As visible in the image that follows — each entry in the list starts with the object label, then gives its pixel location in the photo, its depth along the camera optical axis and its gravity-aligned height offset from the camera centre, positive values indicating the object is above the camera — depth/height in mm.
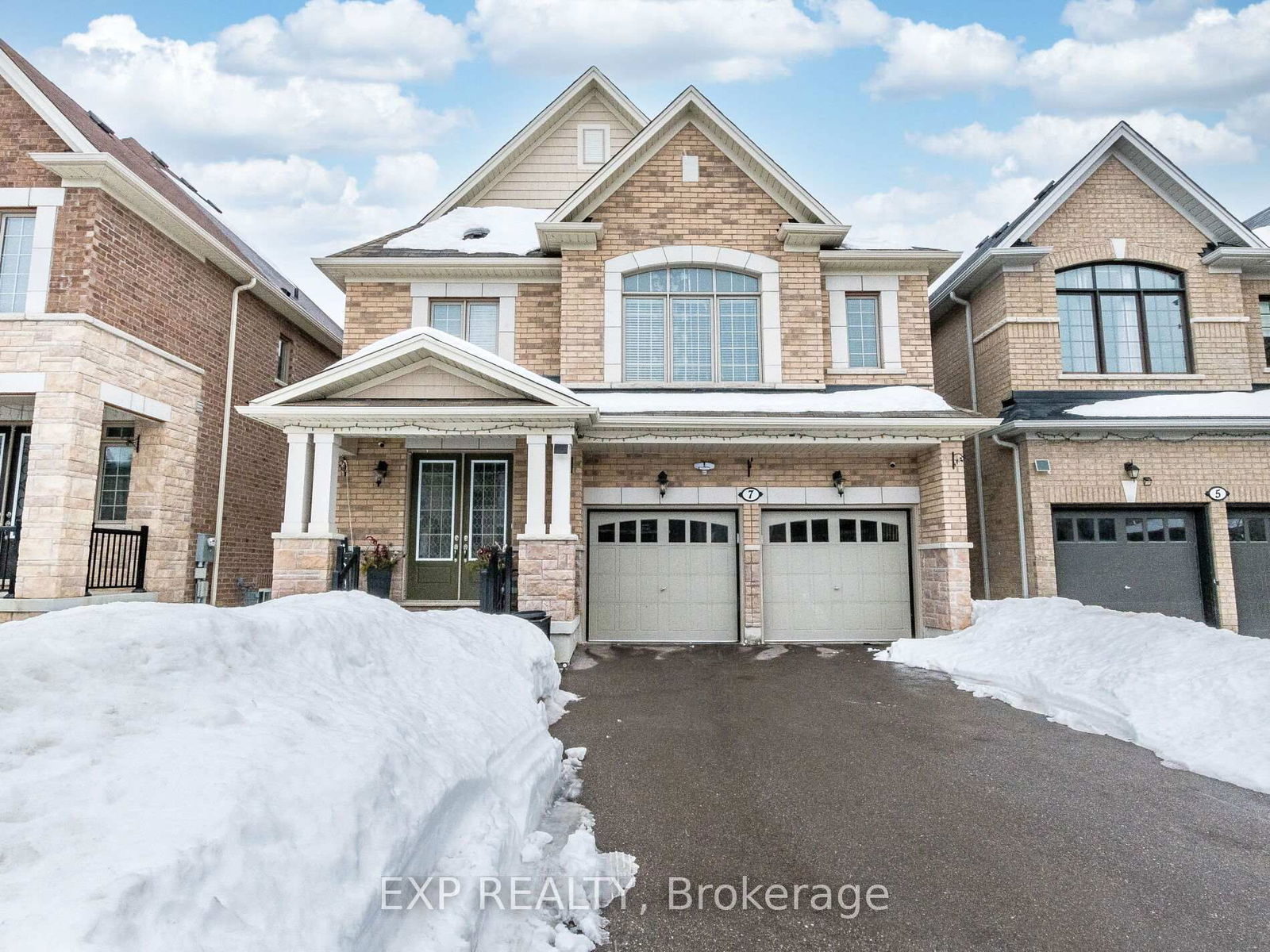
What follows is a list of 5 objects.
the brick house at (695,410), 9711 +1843
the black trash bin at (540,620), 7798 -924
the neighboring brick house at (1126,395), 10328 +2343
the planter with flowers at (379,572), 9258 -429
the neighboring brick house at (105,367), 7895 +2273
